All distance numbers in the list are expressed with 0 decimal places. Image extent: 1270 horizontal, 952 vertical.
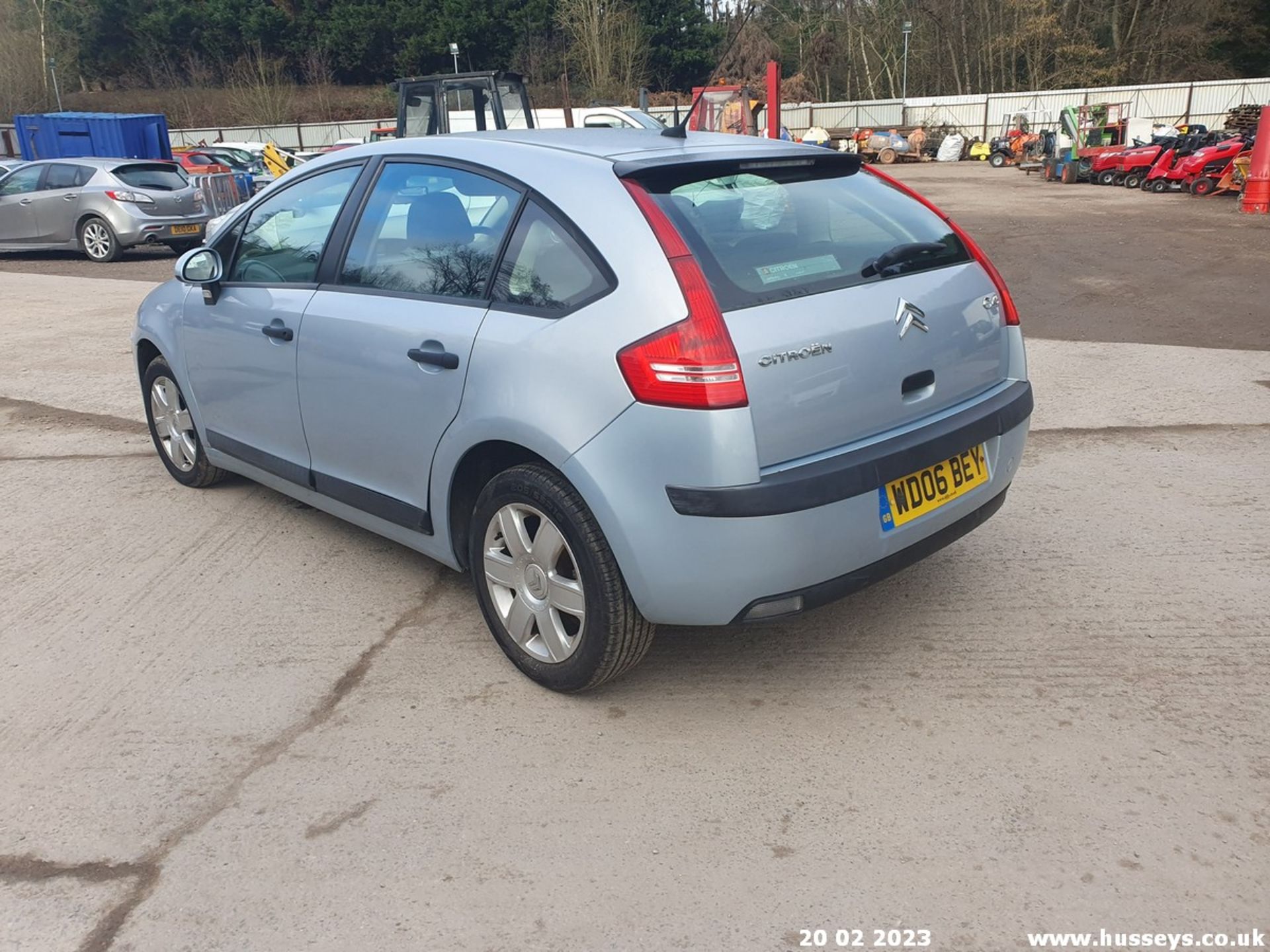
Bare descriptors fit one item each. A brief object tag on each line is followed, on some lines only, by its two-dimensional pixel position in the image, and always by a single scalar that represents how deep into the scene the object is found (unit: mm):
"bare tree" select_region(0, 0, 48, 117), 45500
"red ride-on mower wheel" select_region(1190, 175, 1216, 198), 19250
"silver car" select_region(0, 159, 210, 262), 15062
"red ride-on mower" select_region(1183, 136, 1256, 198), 19141
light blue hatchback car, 2738
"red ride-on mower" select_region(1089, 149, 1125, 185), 22484
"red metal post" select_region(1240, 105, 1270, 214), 16250
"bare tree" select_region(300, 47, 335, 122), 53469
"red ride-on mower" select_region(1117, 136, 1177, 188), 21312
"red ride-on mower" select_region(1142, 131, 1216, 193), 20203
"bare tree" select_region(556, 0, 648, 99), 46219
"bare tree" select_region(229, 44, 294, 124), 45875
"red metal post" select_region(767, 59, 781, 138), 22312
